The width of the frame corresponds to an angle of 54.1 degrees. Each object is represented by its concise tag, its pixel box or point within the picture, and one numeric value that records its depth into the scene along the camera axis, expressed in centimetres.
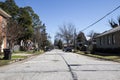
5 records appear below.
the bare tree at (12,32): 2041
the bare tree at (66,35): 6270
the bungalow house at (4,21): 1954
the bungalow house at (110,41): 1916
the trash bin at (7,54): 1271
